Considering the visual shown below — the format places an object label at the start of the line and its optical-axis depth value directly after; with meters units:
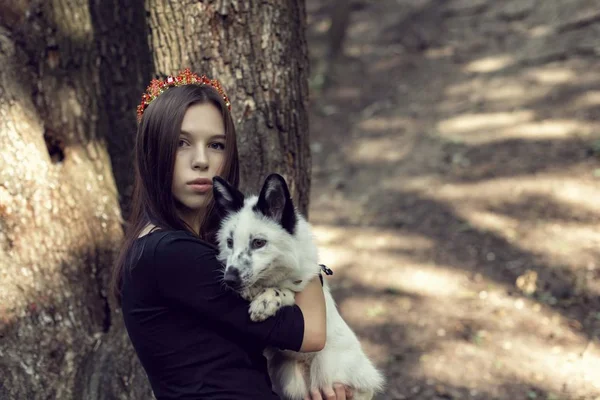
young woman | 2.28
